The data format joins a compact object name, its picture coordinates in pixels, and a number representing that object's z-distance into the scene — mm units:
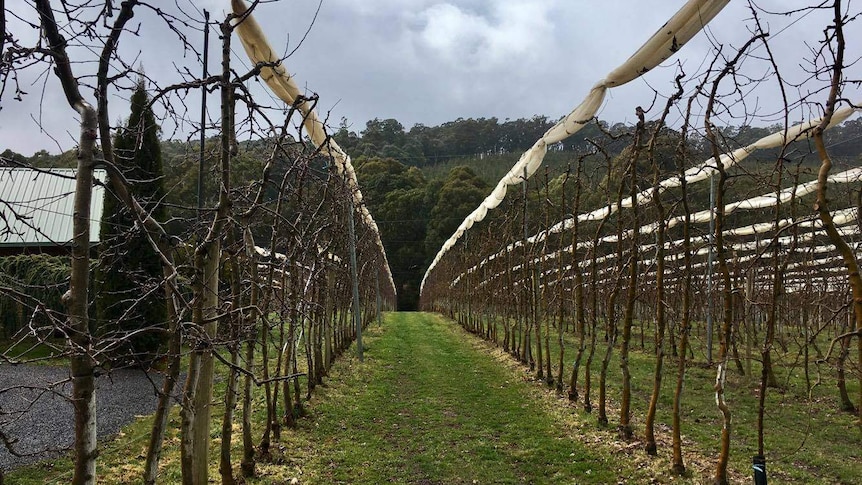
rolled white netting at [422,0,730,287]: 4891
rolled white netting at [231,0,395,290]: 4852
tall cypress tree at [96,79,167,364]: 10477
